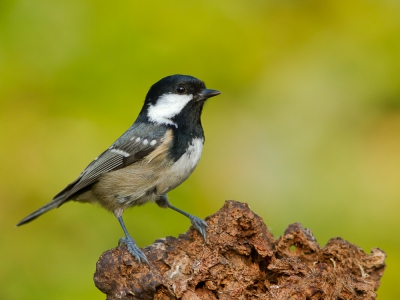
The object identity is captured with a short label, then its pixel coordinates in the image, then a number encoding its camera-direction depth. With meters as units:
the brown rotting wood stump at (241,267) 4.47
